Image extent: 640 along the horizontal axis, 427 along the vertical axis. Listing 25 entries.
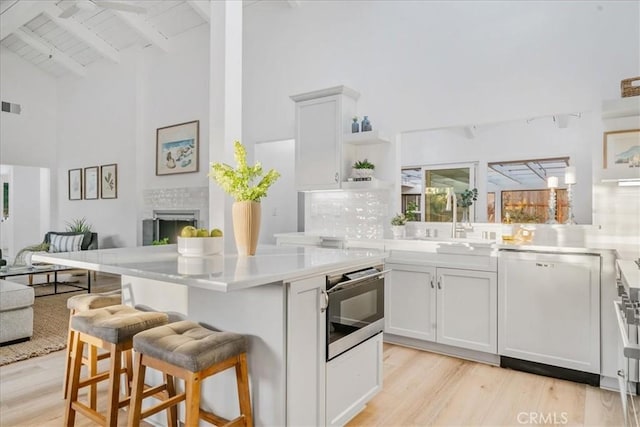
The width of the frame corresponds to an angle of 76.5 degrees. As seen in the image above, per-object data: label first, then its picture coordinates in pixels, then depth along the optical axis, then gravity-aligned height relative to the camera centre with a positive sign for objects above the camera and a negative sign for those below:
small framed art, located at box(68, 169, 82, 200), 7.73 +0.53
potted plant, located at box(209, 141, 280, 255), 2.20 +0.08
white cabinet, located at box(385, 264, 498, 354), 3.11 -0.76
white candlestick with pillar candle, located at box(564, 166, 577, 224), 3.39 +0.24
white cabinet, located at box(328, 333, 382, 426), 2.01 -0.90
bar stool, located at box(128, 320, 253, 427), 1.54 -0.59
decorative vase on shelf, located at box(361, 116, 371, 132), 4.09 +0.87
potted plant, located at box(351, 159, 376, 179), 4.10 +0.42
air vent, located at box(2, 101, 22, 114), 6.68 +1.72
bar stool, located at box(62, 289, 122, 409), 2.22 -0.55
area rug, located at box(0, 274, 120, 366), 3.23 -1.12
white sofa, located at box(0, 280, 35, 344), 3.36 -0.86
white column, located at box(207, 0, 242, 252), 2.71 +0.78
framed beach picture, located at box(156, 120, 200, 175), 6.28 +1.01
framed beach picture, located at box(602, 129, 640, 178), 2.97 +0.48
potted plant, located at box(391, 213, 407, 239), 3.98 -0.14
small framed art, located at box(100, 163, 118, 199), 7.16 +0.54
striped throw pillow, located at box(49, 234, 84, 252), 6.47 -0.50
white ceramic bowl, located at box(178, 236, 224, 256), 2.15 -0.18
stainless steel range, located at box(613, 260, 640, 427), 1.24 -0.44
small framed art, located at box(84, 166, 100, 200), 7.43 +0.53
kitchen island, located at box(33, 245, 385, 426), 1.69 -0.47
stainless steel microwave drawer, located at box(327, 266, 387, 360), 1.98 -0.51
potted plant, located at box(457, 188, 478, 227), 4.41 +0.15
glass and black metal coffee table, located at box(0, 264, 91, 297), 4.60 -0.70
